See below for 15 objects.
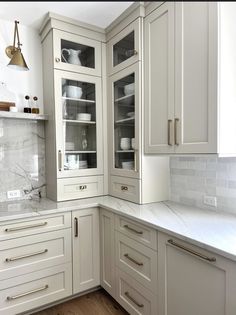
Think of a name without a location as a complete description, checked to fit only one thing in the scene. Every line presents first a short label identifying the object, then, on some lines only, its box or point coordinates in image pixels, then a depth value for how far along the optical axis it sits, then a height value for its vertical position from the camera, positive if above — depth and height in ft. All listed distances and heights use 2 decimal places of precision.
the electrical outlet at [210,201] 5.34 -1.27
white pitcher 6.62 +2.83
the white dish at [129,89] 6.34 +1.78
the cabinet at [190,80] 4.18 +1.46
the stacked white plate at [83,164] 7.05 -0.45
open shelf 6.07 +0.99
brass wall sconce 5.64 +2.25
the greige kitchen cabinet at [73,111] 6.47 +1.20
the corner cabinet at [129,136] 6.00 +0.40
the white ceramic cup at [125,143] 6.59 +0.19
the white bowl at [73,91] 6.76 +1.82
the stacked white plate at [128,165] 6.40 -0.45
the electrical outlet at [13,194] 6.64 -1.30
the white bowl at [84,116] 7.07 +1.08
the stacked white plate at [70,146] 6.83 +0.13
